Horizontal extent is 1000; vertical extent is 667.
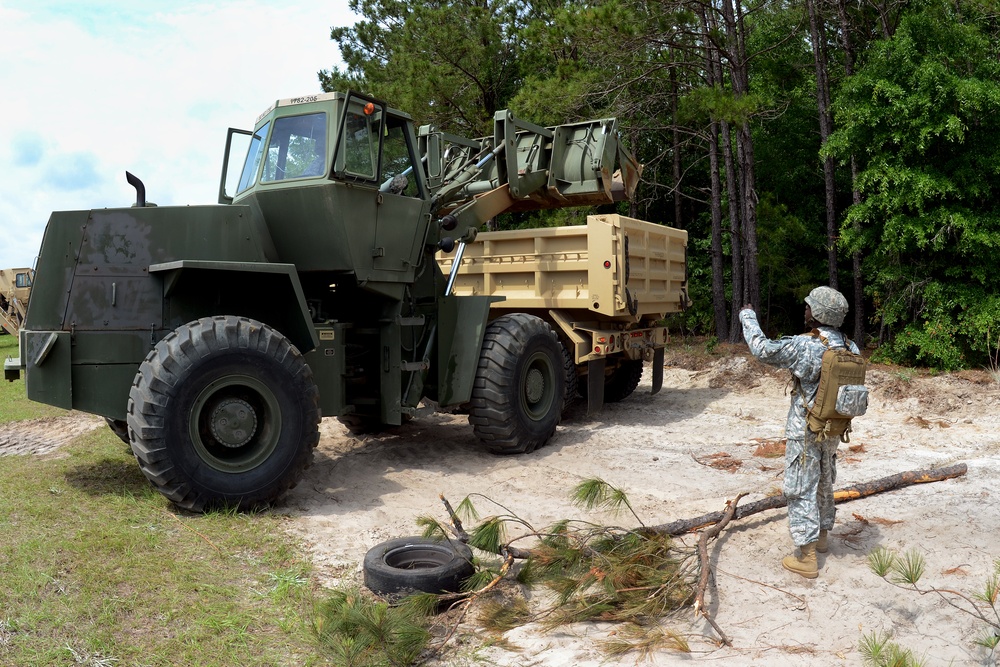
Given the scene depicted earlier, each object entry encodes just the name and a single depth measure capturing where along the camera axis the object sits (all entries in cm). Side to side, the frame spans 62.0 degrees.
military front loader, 558
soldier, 459
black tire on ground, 436
